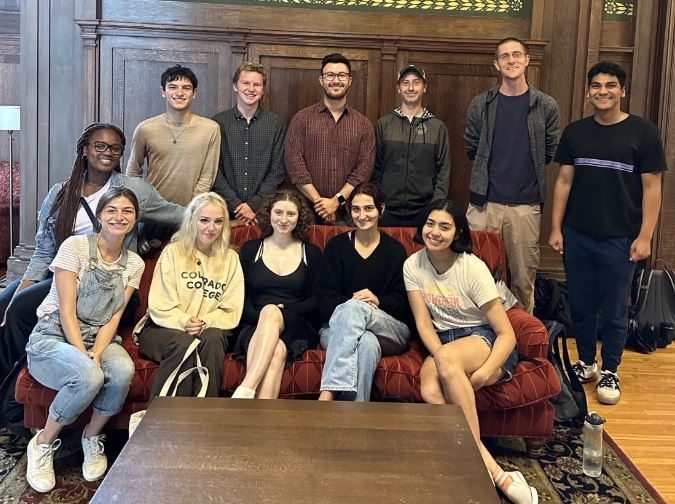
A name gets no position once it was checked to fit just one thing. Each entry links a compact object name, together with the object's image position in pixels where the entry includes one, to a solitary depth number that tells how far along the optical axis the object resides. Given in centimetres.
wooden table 160
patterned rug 240
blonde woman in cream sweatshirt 272
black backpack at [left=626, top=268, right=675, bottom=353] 419
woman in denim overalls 243
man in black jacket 352
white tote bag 250
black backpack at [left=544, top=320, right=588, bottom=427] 301
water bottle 263
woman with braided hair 278
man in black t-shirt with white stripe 321
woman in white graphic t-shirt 250
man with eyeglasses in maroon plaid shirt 346
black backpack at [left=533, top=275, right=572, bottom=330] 427
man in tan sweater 337
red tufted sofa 260
